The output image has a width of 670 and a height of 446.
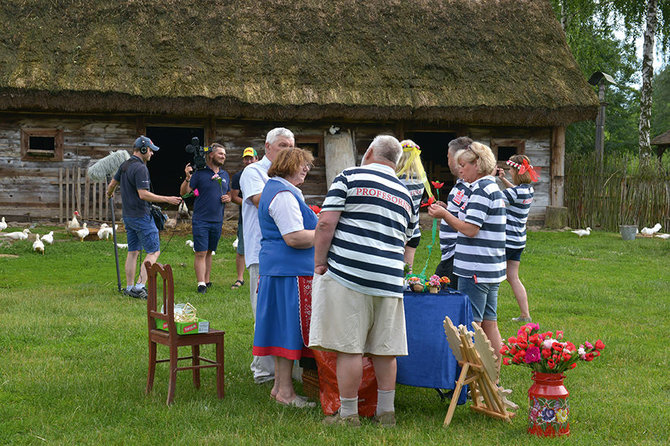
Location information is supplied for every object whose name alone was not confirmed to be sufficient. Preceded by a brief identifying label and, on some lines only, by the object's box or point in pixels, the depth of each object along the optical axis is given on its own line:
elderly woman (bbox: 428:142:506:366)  4.85
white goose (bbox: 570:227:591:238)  14.91
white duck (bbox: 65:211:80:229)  13.15
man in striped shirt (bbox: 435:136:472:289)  5.34
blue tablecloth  4.54
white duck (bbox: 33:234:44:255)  11.24
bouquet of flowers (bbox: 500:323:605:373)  4.11
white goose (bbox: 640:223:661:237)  15.33
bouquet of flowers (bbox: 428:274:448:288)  4.66
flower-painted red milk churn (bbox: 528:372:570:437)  4.11
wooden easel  4.30
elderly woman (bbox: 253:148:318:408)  4.54
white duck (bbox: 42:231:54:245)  11.84
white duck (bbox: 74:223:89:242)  12.48
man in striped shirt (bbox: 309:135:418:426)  4.09
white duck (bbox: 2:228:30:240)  12.15
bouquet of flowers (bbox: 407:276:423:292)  4.61
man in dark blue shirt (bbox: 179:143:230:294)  8.55
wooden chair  4.55
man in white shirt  5.18
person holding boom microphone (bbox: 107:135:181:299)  8.03
